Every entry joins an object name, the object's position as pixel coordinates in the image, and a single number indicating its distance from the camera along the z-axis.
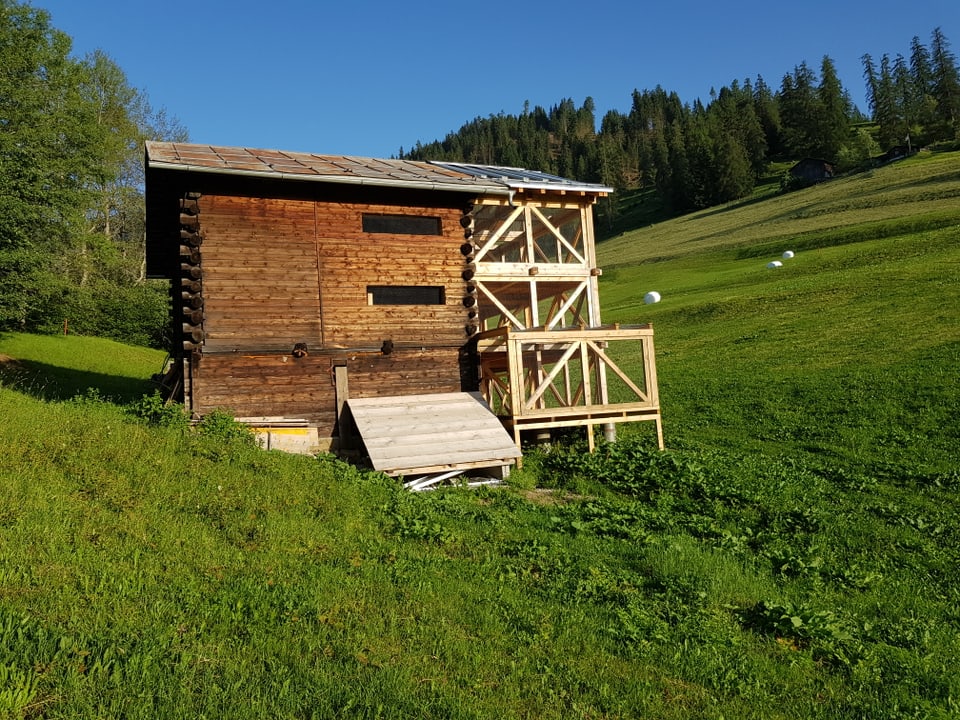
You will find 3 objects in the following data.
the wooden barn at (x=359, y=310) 15.11
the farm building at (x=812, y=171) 97.81
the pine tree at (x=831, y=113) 111.00
